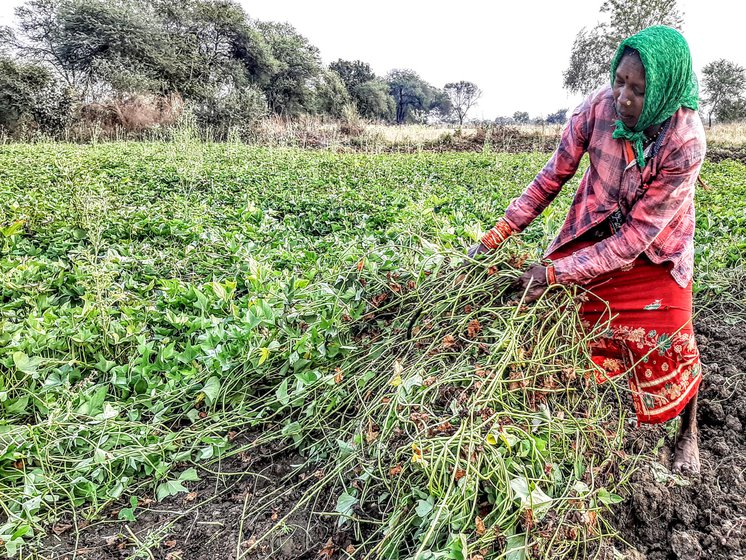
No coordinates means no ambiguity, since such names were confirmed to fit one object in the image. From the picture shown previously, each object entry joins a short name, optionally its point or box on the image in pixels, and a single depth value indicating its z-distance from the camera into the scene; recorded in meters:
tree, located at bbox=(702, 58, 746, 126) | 29.86
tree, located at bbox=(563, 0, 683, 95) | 24.97
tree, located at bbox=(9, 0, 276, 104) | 20.38
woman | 1.56
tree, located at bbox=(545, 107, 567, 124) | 33.14
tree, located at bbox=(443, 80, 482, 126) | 55.63
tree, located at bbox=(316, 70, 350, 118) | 28.59
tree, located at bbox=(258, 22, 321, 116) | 26.67
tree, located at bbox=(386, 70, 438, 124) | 50.13
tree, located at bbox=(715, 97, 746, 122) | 29.05
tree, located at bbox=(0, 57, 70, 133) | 15.53
